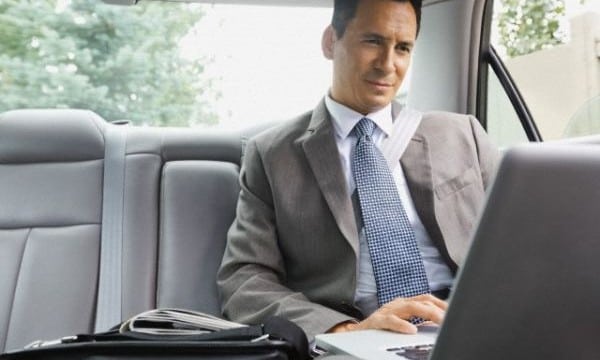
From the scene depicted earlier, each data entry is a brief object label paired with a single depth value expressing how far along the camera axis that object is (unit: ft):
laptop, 1.80
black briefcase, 3.84
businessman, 5.74
